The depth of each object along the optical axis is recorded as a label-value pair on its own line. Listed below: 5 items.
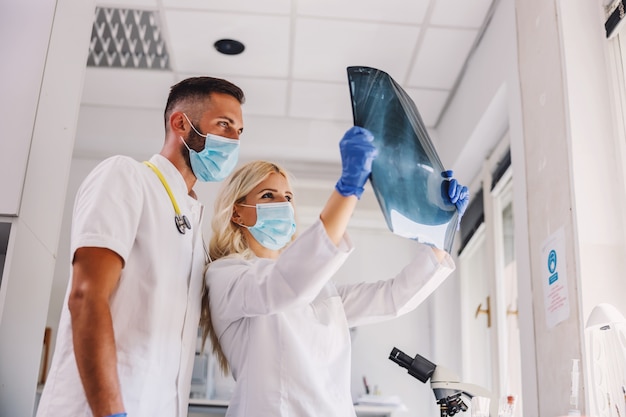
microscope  1.80
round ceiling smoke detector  3.79
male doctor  1.43
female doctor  1.41
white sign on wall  2.30
